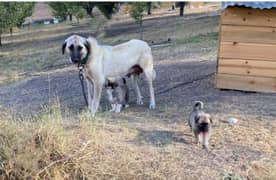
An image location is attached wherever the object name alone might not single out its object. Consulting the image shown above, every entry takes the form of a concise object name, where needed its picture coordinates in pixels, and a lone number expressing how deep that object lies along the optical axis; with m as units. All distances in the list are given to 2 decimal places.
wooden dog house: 7.86
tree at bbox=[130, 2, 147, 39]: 21.35
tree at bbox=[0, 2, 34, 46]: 24.81
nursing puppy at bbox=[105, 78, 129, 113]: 7.68
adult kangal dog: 7.10
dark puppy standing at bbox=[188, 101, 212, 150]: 5.50
